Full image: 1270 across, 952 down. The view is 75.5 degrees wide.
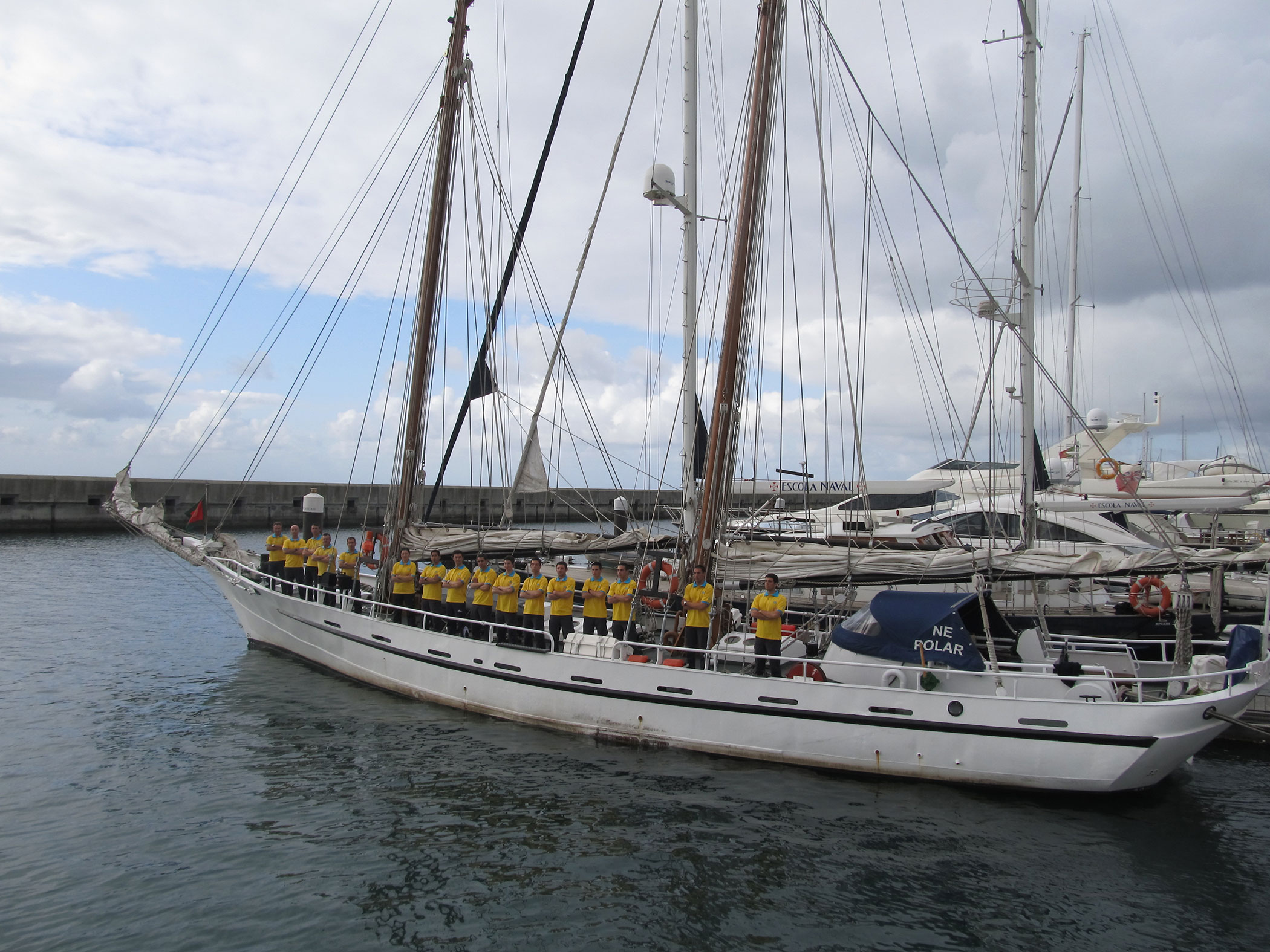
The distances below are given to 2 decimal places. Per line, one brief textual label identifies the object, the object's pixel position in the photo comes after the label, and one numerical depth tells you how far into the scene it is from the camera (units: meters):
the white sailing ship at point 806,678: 11.60
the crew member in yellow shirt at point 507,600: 15.89
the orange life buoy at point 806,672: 13.15
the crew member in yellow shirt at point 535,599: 15.15
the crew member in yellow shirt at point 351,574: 19.72
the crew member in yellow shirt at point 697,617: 14.35
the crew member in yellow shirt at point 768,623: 13.41
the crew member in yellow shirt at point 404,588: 17.12
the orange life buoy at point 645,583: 15.52
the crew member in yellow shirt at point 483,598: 16.52
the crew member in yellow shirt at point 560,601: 15.14
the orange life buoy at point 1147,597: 17.98
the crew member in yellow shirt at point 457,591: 16.69
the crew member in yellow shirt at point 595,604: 15.60
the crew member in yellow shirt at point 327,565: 19.72
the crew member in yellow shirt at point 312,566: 19.84
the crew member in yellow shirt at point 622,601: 15.38
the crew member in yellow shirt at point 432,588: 17.00
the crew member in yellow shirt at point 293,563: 20.20
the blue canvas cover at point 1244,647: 11.49
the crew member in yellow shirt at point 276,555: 20.81
